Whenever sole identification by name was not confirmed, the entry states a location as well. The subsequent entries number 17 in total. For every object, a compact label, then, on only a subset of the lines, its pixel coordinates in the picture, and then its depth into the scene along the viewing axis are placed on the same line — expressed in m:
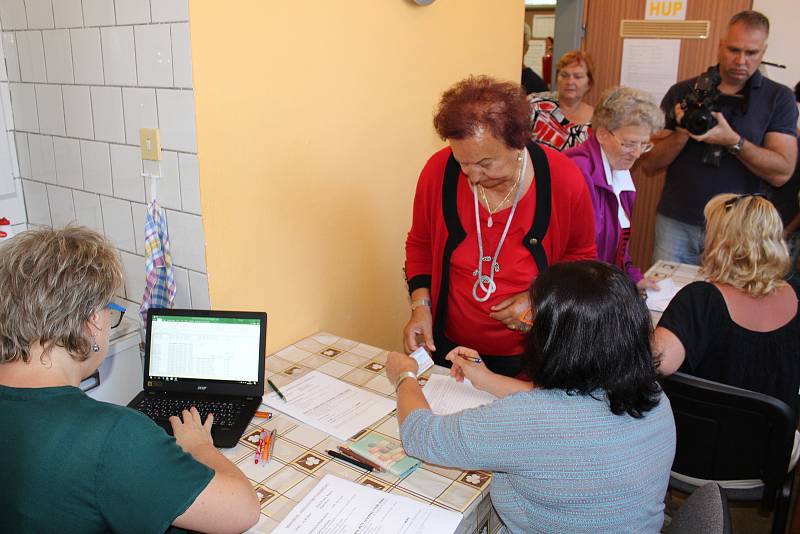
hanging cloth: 1.71
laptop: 1.59
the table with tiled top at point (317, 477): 1.25
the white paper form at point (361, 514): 1.17
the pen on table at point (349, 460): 1.35
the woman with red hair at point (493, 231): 1.72
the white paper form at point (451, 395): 1.57
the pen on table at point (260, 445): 1.37
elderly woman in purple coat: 2.26
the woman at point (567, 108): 3.42
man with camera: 2.93
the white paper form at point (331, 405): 1.52
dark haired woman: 1.14
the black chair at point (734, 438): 1.59
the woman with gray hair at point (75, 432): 0.96
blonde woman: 1.76
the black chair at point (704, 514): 1.07
